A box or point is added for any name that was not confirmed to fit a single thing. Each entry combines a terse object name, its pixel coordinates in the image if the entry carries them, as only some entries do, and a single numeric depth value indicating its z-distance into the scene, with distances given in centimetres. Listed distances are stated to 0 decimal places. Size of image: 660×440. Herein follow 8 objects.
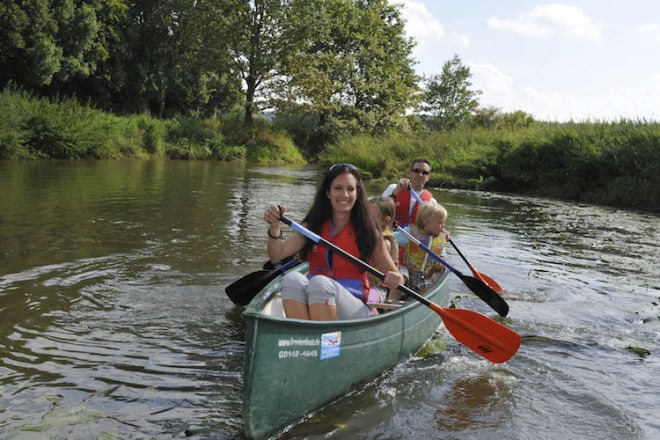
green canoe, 306
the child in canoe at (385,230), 499
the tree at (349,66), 3122
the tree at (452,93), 4653
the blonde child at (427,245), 604
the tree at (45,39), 2412
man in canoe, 695
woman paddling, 386
